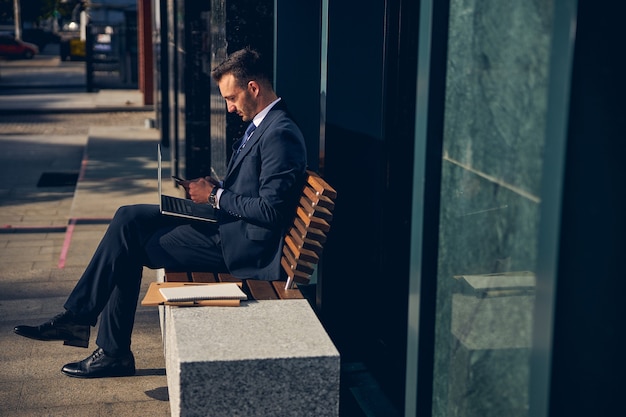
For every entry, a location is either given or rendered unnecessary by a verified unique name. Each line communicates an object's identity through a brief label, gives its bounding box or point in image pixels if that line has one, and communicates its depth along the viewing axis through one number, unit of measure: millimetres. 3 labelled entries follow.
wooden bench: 3332
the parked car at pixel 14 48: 44594
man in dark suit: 4316
